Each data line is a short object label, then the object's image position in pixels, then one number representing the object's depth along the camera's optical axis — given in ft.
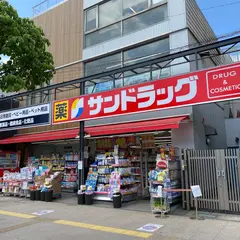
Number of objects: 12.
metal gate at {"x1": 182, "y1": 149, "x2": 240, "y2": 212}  28.22
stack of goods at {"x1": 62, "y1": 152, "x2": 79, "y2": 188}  50.29
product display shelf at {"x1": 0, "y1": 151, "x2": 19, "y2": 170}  54.85
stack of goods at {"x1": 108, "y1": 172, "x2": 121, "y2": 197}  35.55
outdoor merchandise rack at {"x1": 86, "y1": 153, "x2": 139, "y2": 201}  36.14
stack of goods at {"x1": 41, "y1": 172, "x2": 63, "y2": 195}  40.53
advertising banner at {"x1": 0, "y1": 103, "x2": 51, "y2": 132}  43.68
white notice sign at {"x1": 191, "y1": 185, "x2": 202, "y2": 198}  27.04
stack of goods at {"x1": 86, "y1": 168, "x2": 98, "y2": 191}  37.78
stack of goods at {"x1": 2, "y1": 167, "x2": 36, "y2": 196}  43.38
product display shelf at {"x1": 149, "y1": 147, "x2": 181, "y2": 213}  29.04
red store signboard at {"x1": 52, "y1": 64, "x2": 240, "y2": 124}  28.64
